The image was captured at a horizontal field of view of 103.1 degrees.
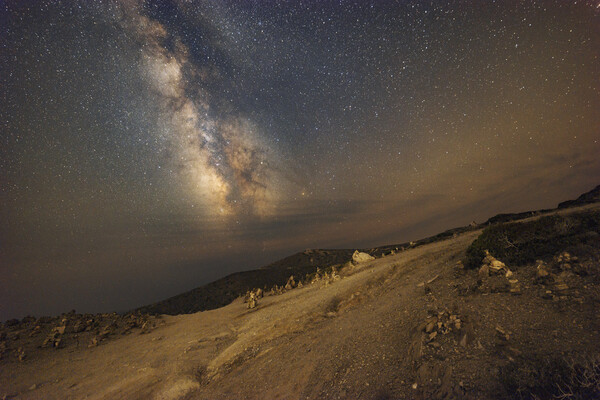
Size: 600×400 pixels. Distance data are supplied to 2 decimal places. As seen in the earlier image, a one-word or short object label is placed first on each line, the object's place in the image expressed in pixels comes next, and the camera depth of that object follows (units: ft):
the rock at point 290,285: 90.35
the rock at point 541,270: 24.19
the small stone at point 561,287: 21.59
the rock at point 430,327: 22.24
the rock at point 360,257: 87.59
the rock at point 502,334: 18.61
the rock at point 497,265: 28.68
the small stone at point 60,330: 65.50
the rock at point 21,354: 52.38
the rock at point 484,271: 29.38
